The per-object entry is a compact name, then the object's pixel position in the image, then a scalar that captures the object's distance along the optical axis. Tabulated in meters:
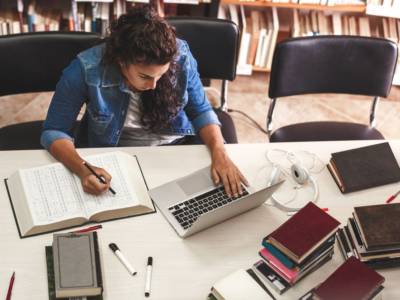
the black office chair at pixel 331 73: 2.20
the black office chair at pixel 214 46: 2.16
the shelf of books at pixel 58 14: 2.95
